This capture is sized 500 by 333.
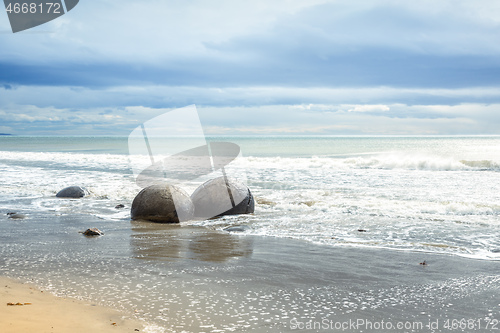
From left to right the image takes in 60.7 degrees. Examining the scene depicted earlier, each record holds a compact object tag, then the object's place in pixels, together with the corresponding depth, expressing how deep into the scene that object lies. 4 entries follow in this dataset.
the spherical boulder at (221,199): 9.68
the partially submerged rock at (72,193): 12.79
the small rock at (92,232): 7.38
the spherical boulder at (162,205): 9.10
